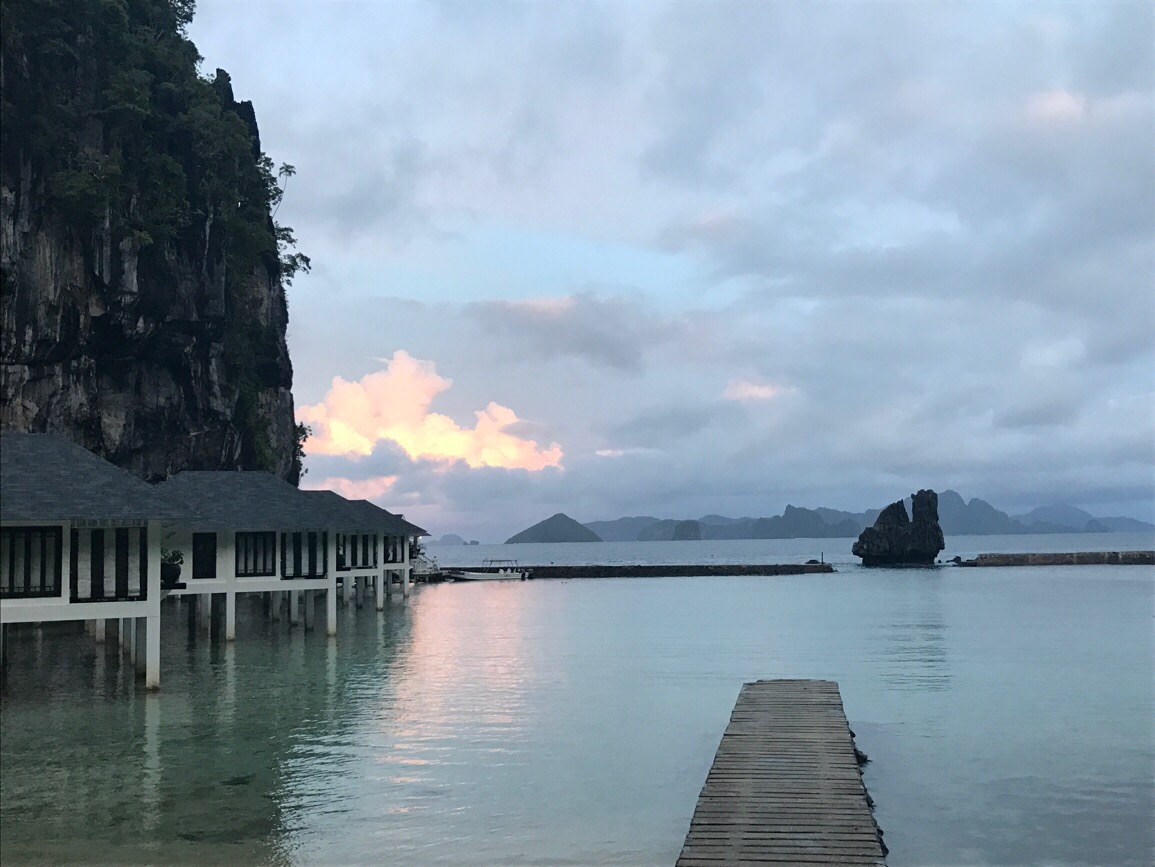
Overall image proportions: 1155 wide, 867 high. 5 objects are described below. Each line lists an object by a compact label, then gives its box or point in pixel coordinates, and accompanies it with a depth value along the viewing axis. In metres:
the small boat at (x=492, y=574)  114.31
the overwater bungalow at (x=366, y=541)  49.39
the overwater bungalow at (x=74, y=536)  26.05
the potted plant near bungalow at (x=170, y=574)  35.88
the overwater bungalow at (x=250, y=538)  40.22
